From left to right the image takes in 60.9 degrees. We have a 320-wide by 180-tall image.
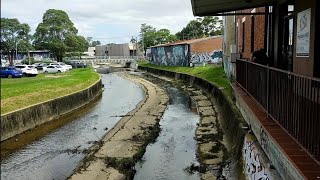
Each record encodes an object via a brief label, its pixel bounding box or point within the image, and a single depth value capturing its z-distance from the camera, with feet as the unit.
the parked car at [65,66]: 135.64
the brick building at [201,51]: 117.41
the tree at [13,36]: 179.38
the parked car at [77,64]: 173.26
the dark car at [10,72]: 99.68
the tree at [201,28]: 219.01
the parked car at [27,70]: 105.43
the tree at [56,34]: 183.25
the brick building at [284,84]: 12.23
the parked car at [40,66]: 142.14
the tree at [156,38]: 251.04
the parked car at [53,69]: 129.25
